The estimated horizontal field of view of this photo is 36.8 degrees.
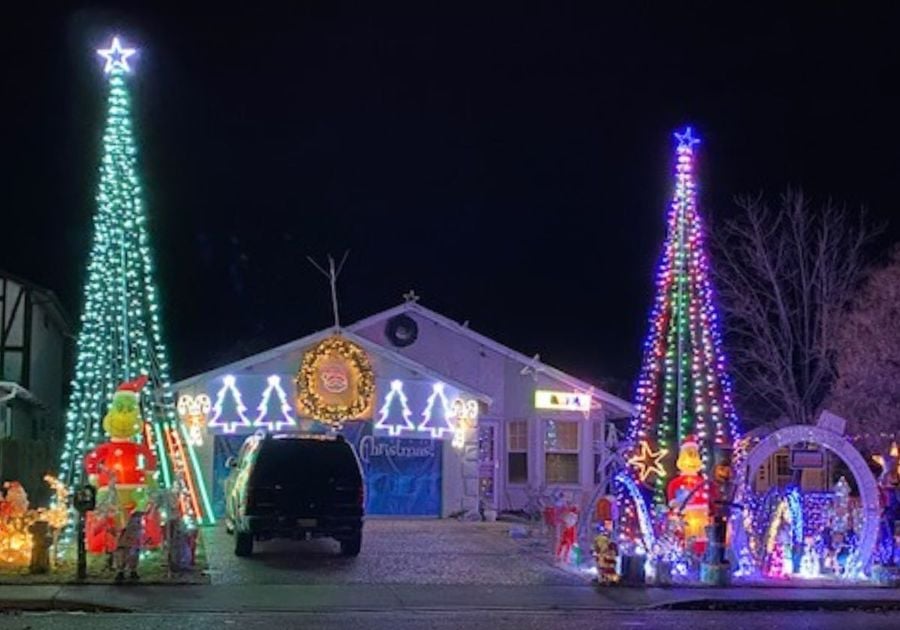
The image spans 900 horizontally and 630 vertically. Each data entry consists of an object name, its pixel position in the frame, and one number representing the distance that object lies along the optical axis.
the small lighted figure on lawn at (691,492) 21.08
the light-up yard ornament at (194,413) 30.55
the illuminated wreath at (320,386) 30.53
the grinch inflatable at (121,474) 20.47
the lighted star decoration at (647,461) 25.44
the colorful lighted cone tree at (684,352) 26.00
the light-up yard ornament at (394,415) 31.47
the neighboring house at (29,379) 29.33
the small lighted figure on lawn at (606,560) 19.06
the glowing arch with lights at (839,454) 20.91
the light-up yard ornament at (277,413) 30.81
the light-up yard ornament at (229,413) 30.86
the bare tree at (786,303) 34.56
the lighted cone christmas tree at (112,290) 23.16
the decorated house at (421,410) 30.75
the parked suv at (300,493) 21.47
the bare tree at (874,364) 31.33
